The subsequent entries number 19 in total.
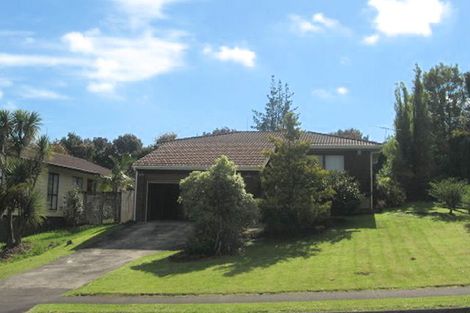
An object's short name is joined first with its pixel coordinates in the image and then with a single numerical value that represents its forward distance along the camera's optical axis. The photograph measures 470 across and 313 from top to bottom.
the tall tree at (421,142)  34.97
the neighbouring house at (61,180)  31.31
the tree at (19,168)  22.33
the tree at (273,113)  68.69
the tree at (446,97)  46.25
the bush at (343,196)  26.66
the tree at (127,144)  68.44
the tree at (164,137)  64.53
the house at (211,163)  29.02
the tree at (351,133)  62.30
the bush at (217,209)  20.30
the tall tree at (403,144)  34.88
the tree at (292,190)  22.59
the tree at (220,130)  67.69
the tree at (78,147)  63.77
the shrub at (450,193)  25.69
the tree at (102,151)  65.54
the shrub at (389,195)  30.98
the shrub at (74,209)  30.00
